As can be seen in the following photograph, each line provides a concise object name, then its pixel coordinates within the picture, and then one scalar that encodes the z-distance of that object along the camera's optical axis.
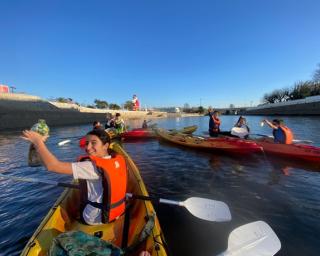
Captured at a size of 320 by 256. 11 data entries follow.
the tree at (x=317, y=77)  52.29
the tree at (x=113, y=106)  63.60
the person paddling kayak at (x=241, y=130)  9.28
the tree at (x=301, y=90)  55.40
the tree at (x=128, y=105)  72.72
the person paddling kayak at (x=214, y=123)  10.09
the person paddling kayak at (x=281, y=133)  7.79
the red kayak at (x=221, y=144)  8.08
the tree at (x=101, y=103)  61.75
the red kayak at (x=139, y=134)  13.13
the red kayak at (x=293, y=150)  7.03
